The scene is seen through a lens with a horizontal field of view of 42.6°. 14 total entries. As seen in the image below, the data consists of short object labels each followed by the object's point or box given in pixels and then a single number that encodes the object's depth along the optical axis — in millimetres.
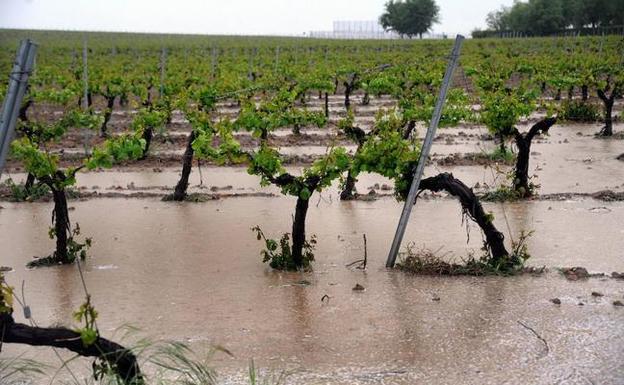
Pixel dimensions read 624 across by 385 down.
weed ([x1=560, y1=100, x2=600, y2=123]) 23891
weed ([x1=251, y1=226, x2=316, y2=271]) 8711
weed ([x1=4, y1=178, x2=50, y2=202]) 13102
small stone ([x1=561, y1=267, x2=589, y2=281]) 8164
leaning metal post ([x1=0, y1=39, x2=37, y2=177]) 4930
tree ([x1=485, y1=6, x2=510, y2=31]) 111100
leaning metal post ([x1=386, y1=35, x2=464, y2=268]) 8430
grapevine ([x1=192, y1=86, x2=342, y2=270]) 8688
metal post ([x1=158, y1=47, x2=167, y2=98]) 22397
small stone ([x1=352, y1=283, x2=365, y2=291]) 7918
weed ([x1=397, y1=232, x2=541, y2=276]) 8430
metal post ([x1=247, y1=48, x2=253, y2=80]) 31938
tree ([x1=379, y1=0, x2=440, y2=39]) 106375
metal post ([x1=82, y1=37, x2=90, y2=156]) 16869
